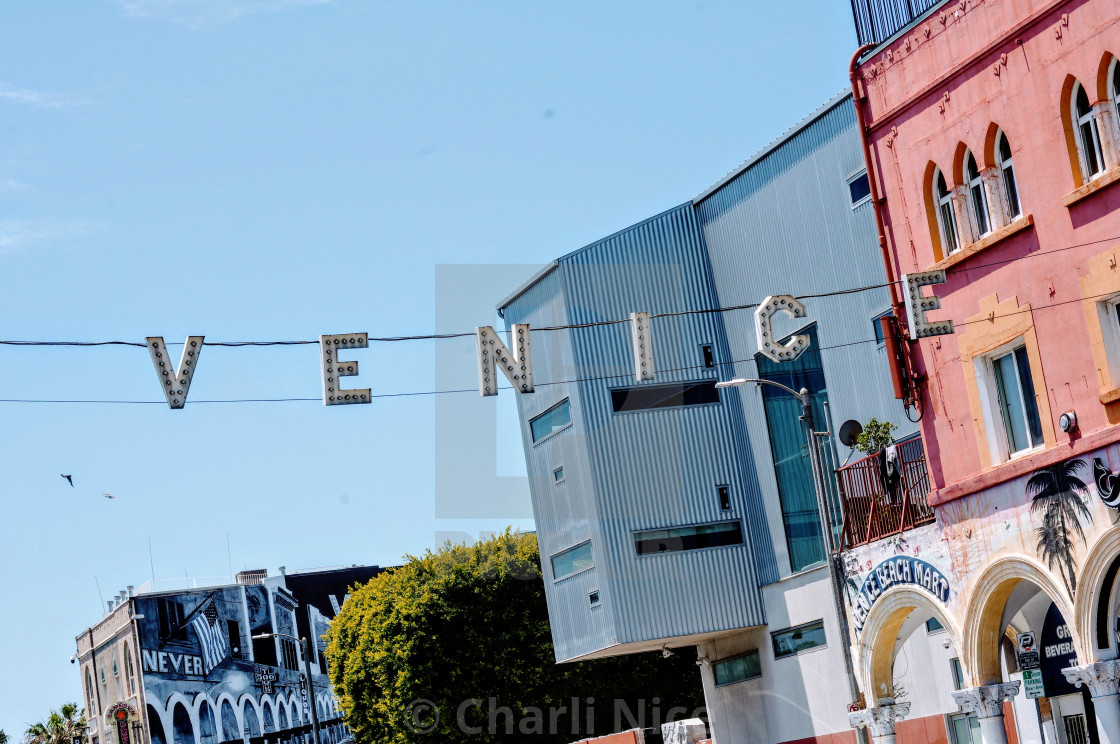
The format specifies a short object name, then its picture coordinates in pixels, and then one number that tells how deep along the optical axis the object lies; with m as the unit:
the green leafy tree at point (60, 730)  83.81
